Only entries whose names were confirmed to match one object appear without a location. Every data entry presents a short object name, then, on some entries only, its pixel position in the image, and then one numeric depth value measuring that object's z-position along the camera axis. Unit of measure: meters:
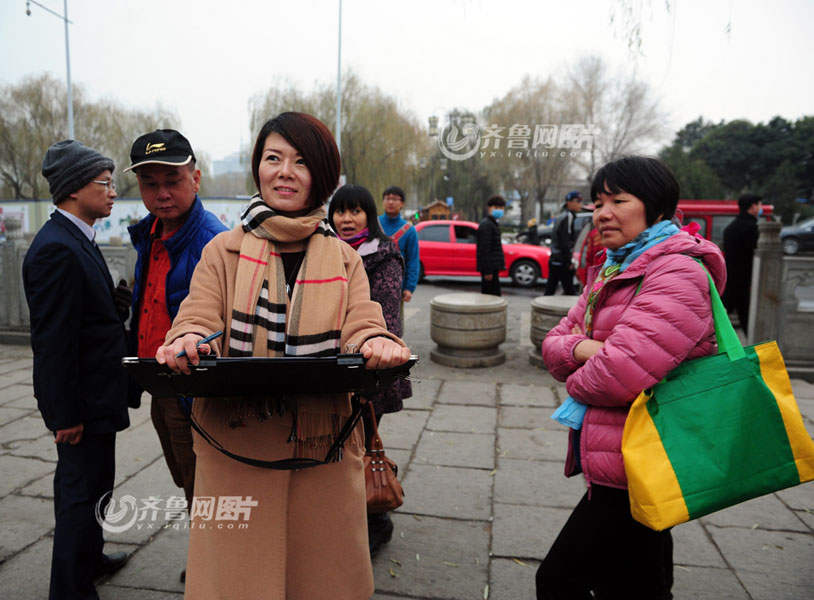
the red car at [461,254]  13.36
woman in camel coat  1.48
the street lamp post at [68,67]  17.88
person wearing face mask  8.56
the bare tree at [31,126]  24.42
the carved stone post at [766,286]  5.64
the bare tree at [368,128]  23.78
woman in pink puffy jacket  1.52
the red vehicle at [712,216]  11.05
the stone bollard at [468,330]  6.06
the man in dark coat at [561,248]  8.62
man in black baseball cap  2.07
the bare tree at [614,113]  10.24
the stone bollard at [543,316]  6.04
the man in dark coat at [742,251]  7.33
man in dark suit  2.04
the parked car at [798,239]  23.17
